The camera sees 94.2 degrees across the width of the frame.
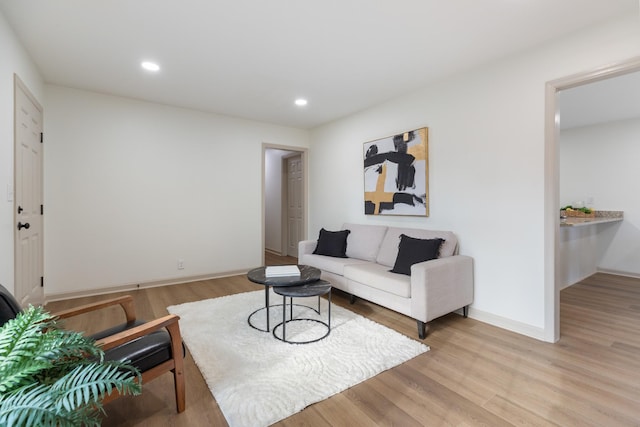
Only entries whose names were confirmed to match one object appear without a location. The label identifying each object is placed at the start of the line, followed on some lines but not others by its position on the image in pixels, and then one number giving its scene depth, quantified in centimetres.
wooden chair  145
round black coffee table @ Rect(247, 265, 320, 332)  260
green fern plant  84
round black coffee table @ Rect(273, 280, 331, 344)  245
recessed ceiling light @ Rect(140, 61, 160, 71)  296
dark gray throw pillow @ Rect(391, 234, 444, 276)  295
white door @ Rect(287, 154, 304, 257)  611
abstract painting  350
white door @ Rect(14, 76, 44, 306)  258
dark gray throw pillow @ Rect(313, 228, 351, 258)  397
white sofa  256
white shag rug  174
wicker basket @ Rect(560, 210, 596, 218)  464
